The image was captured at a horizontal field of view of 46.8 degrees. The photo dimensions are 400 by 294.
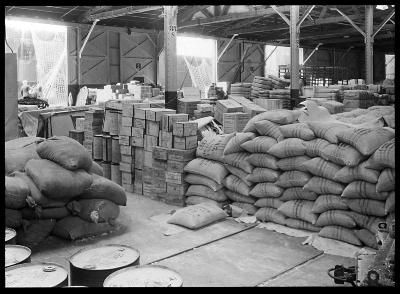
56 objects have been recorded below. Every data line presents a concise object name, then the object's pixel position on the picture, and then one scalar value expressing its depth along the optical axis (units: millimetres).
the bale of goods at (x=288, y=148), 6387
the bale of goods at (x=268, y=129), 6816
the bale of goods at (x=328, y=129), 6090
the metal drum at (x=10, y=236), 4098
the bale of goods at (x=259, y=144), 6773
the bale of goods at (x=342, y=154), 5690
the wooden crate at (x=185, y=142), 7688
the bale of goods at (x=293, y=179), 6312
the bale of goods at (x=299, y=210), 6168
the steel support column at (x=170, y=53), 10242
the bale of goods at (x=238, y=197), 7039
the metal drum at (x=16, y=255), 3451
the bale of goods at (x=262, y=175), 6660
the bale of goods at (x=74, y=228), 5879
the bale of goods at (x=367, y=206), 5465
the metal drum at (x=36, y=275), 2921
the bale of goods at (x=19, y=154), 6156
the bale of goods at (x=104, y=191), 6168
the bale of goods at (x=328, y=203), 5859
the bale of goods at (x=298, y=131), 6434
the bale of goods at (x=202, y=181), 7223
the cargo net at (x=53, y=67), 18984
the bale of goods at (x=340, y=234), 5676
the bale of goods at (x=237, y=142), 7078
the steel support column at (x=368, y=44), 16109
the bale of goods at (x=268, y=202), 6656
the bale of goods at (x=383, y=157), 5254
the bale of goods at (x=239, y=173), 6988
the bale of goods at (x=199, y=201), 7277
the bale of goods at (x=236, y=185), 6984
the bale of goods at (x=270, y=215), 6543
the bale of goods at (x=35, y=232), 5633
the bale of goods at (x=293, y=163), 6369
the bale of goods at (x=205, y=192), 7277
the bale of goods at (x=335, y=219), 5734
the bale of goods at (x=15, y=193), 5410
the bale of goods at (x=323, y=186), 5910
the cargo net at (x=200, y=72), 24344
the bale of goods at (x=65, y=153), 5867
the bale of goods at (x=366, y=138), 5582
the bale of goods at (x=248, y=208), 7023
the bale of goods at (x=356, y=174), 5484
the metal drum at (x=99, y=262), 3162
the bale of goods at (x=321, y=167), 5977
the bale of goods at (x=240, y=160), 6953
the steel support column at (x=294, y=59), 13234
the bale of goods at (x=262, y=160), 6664
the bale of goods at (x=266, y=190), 6609
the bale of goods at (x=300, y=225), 6192
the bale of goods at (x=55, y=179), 5609
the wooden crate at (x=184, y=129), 7676
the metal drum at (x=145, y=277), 2865
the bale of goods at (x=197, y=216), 6426
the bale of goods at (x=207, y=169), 7180
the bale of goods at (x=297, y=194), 6297
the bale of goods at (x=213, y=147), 7344
